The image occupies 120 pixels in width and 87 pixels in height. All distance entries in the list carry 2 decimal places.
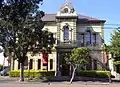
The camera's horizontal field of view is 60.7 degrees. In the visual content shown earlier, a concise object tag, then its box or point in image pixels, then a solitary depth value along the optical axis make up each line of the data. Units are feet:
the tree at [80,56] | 41.75
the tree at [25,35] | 42.97
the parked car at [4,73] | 63.49
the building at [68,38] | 55.64
